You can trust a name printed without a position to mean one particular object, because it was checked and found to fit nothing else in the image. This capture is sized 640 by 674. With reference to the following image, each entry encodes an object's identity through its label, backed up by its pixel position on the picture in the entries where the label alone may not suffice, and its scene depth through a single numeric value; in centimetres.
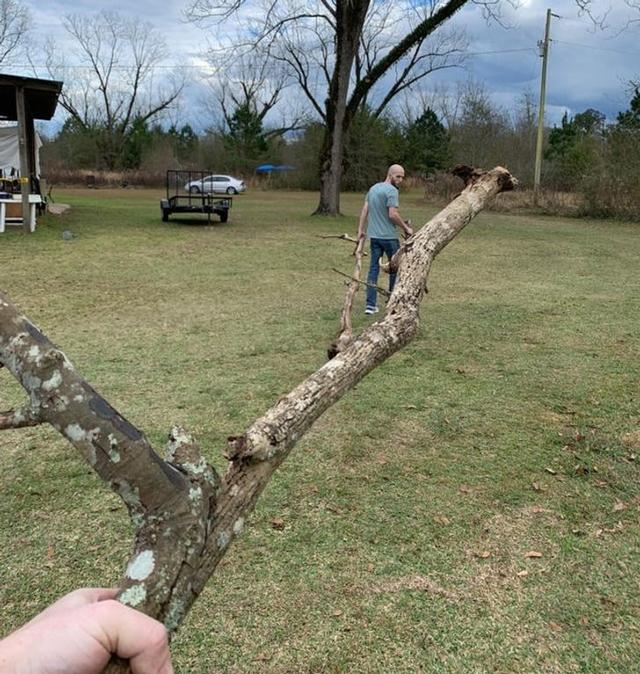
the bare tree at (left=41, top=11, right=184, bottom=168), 5838
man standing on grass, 750
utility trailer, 1869
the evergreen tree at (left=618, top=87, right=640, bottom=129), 2332
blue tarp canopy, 4779
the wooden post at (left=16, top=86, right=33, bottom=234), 1379
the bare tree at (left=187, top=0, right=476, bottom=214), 2073
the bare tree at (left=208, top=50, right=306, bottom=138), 5657
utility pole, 2817
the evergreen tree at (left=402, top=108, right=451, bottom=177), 4625
